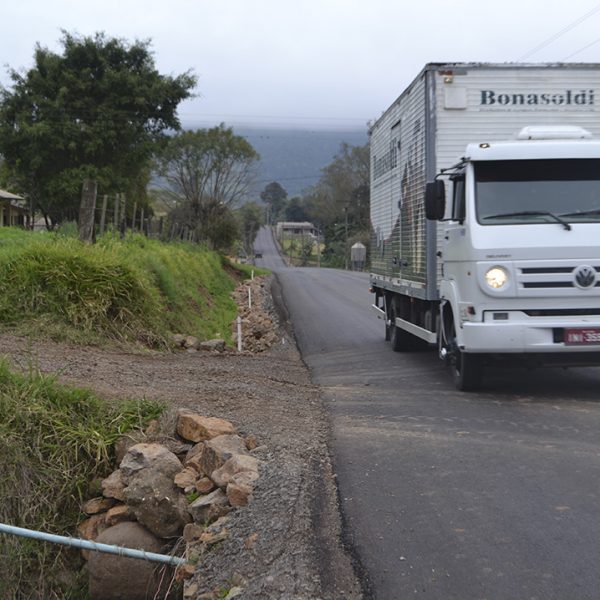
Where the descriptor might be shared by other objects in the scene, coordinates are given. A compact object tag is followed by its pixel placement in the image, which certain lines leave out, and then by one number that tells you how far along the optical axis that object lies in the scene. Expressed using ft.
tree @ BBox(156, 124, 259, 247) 180.75
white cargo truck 28.45
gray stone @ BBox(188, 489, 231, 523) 17.56
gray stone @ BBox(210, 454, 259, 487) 18.72
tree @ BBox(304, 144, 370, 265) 331.16
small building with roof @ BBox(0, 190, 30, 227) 143.33
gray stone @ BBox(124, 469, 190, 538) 18.43
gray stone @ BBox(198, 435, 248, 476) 19.57
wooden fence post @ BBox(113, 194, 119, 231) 60.70
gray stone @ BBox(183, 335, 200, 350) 44.70
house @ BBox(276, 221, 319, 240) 514.27
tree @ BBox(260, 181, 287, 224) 626.27
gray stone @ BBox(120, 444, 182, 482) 19.27
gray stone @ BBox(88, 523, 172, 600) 17.47
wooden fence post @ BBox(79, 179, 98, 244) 45.87
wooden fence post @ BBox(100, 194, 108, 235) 55.66
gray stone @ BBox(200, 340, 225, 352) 45.37
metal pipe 16.98
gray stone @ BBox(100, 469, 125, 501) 19.63
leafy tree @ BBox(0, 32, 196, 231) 119.44
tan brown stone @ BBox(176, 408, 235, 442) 21.59
